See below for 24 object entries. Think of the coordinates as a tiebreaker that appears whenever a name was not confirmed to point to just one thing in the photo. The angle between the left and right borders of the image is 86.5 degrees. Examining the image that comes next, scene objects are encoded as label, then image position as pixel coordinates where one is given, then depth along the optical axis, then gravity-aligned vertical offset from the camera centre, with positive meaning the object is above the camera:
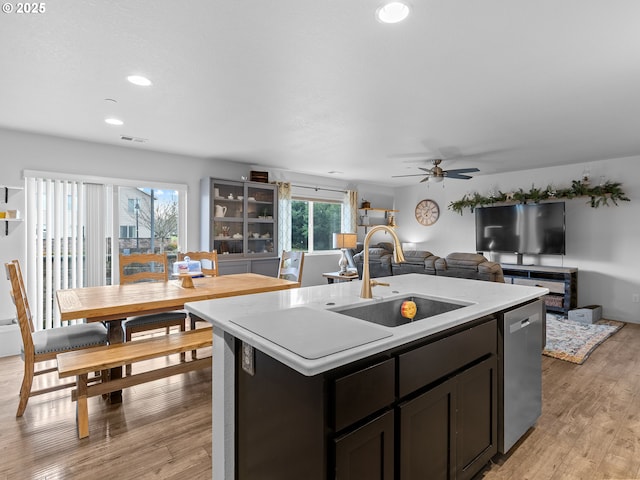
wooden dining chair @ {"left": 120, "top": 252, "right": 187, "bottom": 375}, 2.93 -0.73
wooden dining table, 2.19 -0.45
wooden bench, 2.06 -0.78
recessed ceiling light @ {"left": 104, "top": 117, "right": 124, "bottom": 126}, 3.18 +1.09
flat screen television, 5.44 +0.16
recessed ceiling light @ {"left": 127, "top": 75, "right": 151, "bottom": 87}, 2.33 +1.09
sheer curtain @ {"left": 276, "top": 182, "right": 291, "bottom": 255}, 5.89 +0.39
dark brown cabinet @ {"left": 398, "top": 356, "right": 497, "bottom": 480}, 1.29 -0.82
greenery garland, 4.99 +0.70
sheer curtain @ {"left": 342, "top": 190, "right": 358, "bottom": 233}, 7.04 +0.54
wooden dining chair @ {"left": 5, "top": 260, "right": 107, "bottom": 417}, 2.22 -0.73
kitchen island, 1.05 -0.57
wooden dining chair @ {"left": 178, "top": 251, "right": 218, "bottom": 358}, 3.77 -0.23
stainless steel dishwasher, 1.82 -0.76
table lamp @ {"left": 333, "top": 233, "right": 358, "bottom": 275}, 6.12 -0.05
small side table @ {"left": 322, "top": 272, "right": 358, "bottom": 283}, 5.52 -0.64
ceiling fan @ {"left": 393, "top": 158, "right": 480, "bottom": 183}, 4.77 +0.92
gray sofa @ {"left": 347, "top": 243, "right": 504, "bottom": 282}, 3.93 -0.36
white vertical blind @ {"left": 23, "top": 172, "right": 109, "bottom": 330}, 3.73 -0.04
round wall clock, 7.35 +0.56
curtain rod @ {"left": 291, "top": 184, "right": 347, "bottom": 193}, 6.36 +0.95
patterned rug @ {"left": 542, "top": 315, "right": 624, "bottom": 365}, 3.49 -1.18
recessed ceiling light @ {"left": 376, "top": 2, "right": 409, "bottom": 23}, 1.60 +1.09
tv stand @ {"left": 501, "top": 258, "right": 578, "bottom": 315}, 5.05 -0.68
